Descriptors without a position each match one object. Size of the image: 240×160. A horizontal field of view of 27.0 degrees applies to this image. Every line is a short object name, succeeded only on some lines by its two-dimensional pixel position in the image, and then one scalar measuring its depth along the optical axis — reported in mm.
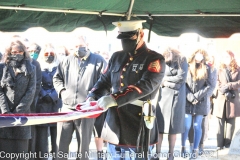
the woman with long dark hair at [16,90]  5859
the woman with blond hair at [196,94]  8477
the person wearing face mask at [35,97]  6555
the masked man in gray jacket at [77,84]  6680
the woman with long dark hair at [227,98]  9180
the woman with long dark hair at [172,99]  7945
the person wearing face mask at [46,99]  6898
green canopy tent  5633
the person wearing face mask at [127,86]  4777
